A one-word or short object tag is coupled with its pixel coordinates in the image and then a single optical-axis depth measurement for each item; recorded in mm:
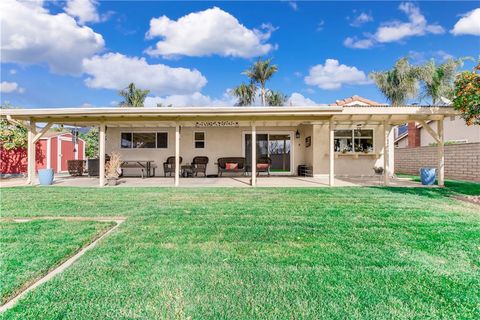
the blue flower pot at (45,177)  9664
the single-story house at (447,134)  15281
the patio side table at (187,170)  12250
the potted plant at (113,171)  9555
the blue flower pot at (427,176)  9328
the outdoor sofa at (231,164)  12844
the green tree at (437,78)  20547
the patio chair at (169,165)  12541
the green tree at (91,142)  23516
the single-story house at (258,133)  8922
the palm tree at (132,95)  26698
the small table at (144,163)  12632
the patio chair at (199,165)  12308
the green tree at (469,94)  6434
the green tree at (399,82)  22016
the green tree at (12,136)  12570
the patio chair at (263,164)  12414
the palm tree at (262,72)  25484
